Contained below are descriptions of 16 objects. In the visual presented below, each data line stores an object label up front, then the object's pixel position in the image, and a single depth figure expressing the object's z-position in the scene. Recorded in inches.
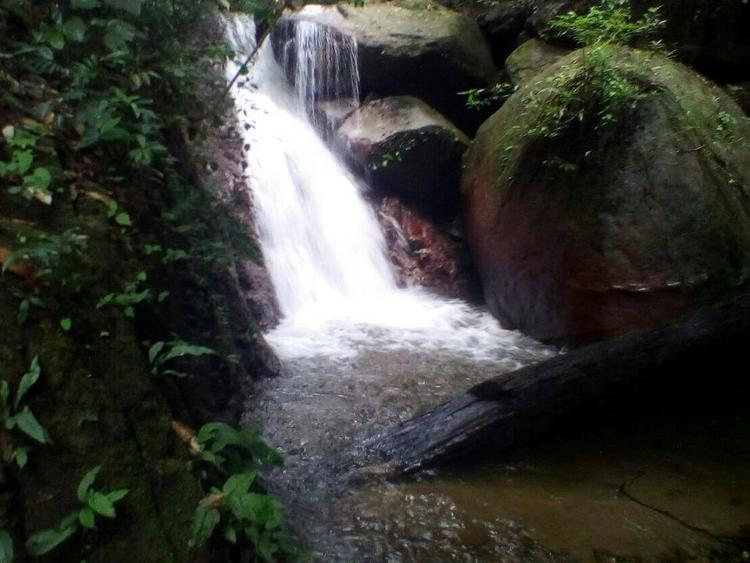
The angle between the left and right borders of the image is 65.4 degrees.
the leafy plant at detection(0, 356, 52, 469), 71.9
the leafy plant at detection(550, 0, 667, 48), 231.3
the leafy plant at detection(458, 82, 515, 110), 335.7
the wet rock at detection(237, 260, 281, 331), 239.0
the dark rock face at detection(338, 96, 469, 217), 327.9
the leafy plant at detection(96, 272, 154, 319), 90.0
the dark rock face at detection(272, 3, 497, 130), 353.1
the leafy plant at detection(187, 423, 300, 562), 82.0
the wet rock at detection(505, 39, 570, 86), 323.6
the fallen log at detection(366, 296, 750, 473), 145.9
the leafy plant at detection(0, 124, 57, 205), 91.4
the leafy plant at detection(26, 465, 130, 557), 68.9
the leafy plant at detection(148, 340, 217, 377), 94.7
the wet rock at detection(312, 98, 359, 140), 361.4
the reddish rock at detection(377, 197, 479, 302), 322.0
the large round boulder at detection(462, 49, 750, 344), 207.6
